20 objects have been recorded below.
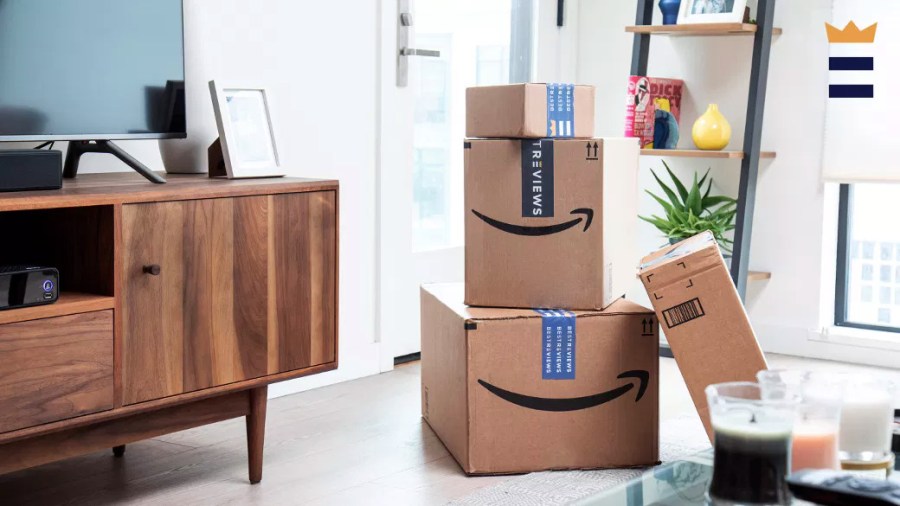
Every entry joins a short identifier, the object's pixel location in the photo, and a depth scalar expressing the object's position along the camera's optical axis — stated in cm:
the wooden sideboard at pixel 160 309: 190
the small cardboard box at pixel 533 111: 240
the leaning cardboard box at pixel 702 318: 224
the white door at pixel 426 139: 345
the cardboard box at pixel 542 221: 242
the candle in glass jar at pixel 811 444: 121
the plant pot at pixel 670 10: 380
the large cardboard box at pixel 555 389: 239
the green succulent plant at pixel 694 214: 382
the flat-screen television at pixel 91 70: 204
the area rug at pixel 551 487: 225
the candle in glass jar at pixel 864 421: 129
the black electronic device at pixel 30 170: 187
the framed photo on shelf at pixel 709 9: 361
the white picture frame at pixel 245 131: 236
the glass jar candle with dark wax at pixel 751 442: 113
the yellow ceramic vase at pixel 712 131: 377
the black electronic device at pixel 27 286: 185
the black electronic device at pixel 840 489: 104
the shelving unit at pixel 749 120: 361
